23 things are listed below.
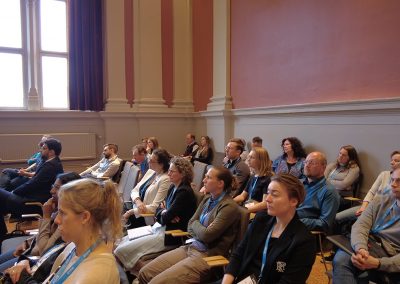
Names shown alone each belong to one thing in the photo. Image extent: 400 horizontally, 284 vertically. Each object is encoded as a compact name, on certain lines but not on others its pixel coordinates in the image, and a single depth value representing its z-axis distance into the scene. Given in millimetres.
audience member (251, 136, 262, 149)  5438
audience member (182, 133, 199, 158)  7199
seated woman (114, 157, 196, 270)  2791
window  6805
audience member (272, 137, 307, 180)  4666
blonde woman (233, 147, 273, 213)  3268
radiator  6488
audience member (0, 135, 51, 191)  5203
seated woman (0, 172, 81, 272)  2365
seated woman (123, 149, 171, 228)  3344
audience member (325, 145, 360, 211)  4020
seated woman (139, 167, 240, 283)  2274
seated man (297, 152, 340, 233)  2648
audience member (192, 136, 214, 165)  6691
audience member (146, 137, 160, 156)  5867
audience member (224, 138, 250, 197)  3922
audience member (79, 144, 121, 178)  5195
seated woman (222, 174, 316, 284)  1740
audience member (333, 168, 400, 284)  1986
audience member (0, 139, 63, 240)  4000
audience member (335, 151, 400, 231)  3427
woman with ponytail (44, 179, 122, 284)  1403
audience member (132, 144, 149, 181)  4912
